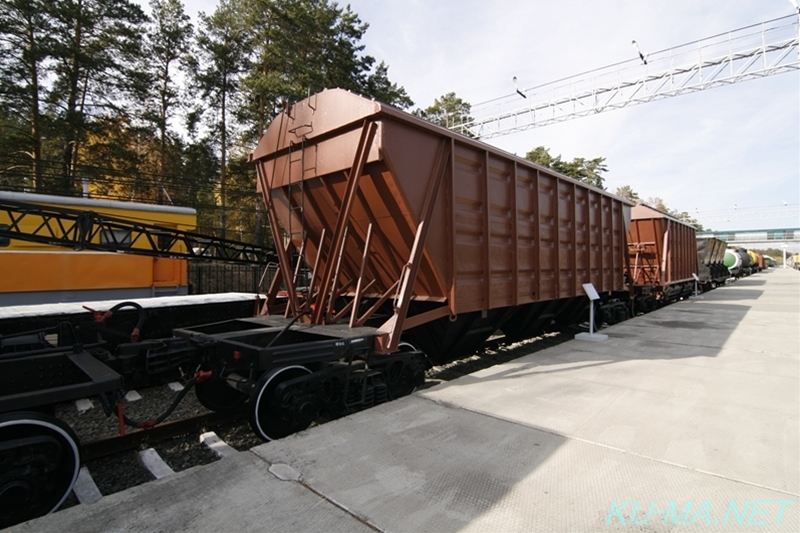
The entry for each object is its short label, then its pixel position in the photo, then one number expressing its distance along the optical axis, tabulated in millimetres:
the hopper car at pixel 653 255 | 13242
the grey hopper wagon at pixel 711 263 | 21125
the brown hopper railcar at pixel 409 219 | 4754
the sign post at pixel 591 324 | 7516
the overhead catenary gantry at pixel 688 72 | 17141
